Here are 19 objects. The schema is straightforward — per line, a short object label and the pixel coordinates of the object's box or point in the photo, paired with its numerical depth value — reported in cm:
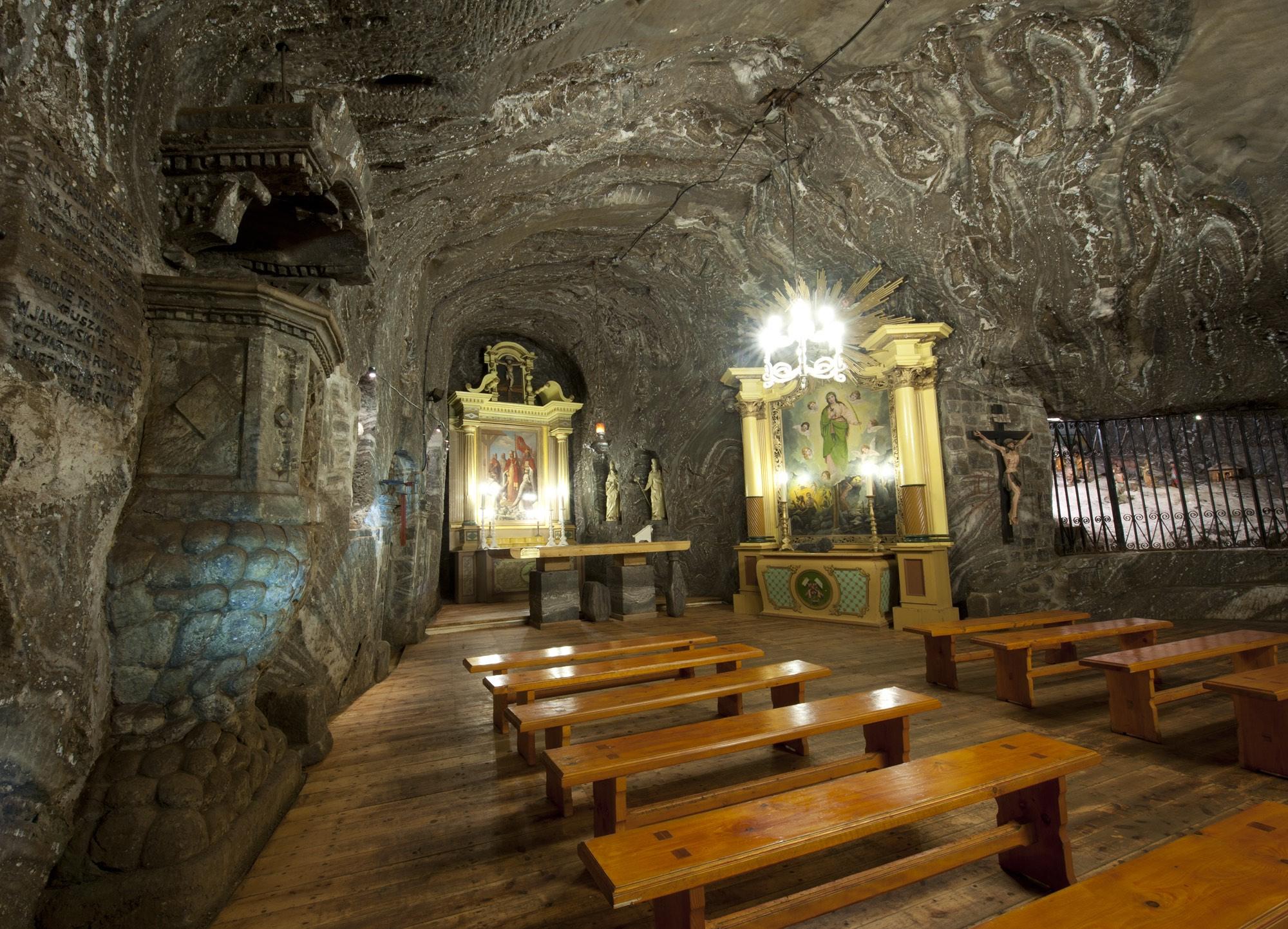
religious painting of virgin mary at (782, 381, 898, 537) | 739
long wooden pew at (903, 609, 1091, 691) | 382
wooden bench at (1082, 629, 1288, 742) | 280
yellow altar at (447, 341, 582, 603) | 1077
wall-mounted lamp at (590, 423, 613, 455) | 838
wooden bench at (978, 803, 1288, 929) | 112
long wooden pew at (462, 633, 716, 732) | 335
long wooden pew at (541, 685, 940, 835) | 185
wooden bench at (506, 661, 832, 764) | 236
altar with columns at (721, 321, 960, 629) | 675
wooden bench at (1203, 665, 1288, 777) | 237
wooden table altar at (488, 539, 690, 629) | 721
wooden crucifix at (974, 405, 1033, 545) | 691
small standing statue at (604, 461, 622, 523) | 1098
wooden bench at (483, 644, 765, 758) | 288
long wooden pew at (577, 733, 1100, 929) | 125
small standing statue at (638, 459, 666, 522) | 1038
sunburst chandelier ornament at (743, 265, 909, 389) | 526
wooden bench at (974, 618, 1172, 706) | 336
